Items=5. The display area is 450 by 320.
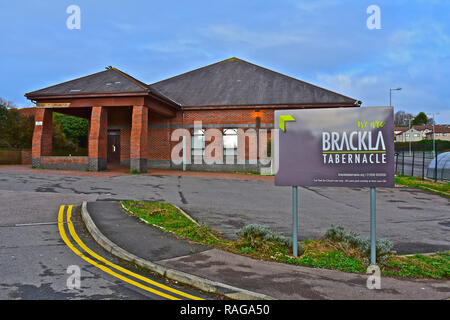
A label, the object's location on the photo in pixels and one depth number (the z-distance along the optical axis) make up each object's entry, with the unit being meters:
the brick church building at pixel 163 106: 21.41
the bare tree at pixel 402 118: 126.19
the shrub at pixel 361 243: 6.20
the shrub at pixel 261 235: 6.77
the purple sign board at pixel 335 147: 6.26
